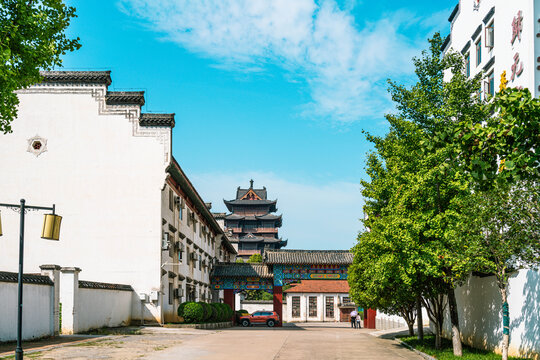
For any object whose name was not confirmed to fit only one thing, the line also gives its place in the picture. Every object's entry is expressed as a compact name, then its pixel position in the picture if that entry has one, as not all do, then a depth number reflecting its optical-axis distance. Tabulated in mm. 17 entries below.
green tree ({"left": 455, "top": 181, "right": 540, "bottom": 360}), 12672
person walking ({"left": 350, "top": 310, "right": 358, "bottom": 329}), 50562
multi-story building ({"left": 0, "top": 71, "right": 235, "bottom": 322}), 30047
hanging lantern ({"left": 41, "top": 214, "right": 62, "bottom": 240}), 11734
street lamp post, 11720
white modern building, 18109
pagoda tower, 100438
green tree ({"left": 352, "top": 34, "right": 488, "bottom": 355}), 17594
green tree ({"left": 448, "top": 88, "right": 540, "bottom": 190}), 7895
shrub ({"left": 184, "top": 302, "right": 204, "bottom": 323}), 31531
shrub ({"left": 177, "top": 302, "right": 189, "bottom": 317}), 31694
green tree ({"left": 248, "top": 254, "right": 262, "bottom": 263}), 81500
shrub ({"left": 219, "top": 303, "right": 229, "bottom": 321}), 41619
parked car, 48594
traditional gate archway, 48531
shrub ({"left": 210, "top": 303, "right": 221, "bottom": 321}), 38041
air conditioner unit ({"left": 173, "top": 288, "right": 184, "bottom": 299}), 34531
